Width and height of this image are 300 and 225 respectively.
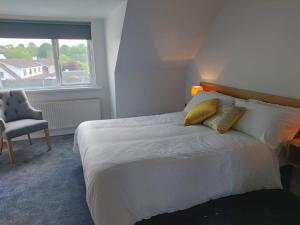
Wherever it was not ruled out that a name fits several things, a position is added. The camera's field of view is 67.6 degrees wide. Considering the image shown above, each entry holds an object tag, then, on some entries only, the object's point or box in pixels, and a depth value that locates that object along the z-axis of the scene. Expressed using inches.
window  141.9
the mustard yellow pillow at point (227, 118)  91.6
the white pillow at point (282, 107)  83.0
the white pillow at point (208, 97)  104.5
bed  62.5
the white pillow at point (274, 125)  79.7
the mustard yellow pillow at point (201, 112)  99.8
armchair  118.8
